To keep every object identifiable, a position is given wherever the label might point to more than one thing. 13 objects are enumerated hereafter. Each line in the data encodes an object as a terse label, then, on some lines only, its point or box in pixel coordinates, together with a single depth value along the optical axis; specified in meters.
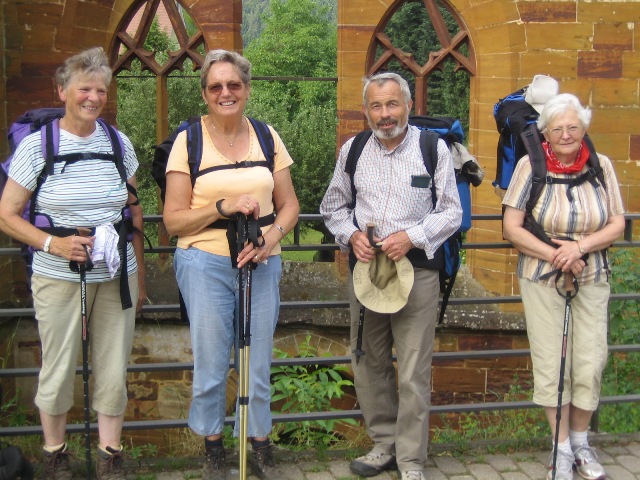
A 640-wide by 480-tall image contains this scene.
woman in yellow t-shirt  3.78
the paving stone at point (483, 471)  4.40
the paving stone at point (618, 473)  4.38
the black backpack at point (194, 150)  3.79
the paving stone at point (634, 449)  4.66
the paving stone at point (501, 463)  4.49
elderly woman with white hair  4.02
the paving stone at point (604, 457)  4.56
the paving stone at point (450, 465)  4.45
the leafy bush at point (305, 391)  5.92
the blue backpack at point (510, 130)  4.21
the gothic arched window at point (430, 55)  9.17
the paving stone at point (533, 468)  4.42
